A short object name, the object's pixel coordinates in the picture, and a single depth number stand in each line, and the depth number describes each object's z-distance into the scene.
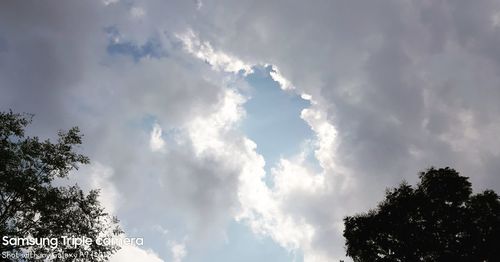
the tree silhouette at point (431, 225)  42.41
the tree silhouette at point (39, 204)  27.72
